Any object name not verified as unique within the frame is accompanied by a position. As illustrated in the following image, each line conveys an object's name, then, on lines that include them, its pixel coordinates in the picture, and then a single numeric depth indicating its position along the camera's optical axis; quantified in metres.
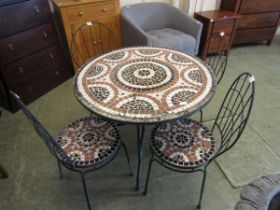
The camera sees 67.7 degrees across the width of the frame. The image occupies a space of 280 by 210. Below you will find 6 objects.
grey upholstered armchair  2.28
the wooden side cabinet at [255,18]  2.81
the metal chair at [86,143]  1.11
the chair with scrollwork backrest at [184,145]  1.15
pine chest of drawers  2.17
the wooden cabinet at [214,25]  2.64
